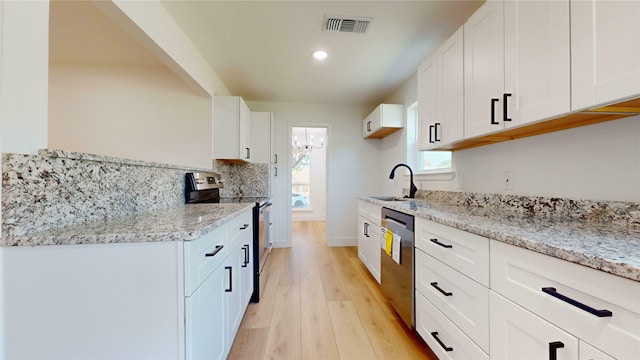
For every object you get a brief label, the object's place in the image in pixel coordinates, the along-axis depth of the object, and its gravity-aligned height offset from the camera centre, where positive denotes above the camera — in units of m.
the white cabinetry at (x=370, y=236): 2.42 -0.60
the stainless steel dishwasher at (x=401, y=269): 1.67 -0.66
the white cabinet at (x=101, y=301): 0.78 -0.39
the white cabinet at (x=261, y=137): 3.62 +0.65
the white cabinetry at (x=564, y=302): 0.60 -0.35
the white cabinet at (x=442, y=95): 1.71 +0.67
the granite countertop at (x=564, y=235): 0.63 -0.19
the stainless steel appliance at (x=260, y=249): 2.22 -0.65
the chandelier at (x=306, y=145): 6.58 +0.99
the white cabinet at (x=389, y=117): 3.23 +0.85
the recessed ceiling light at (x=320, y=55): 2.46 +1.28
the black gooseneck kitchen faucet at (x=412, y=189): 2.77 -0.09
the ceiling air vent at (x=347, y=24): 1.93 +1.27
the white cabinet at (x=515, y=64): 1.05 +0.59
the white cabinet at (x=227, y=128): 2.85 +0.62
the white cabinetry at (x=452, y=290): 1.06 -0.55
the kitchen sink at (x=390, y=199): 2.88 -0.20
